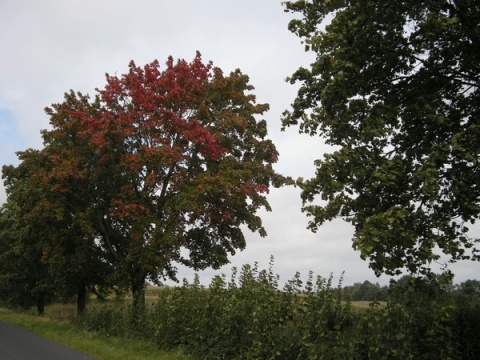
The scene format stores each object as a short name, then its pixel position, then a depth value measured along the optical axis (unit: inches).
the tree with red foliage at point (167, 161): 698.2
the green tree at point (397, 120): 246.5
